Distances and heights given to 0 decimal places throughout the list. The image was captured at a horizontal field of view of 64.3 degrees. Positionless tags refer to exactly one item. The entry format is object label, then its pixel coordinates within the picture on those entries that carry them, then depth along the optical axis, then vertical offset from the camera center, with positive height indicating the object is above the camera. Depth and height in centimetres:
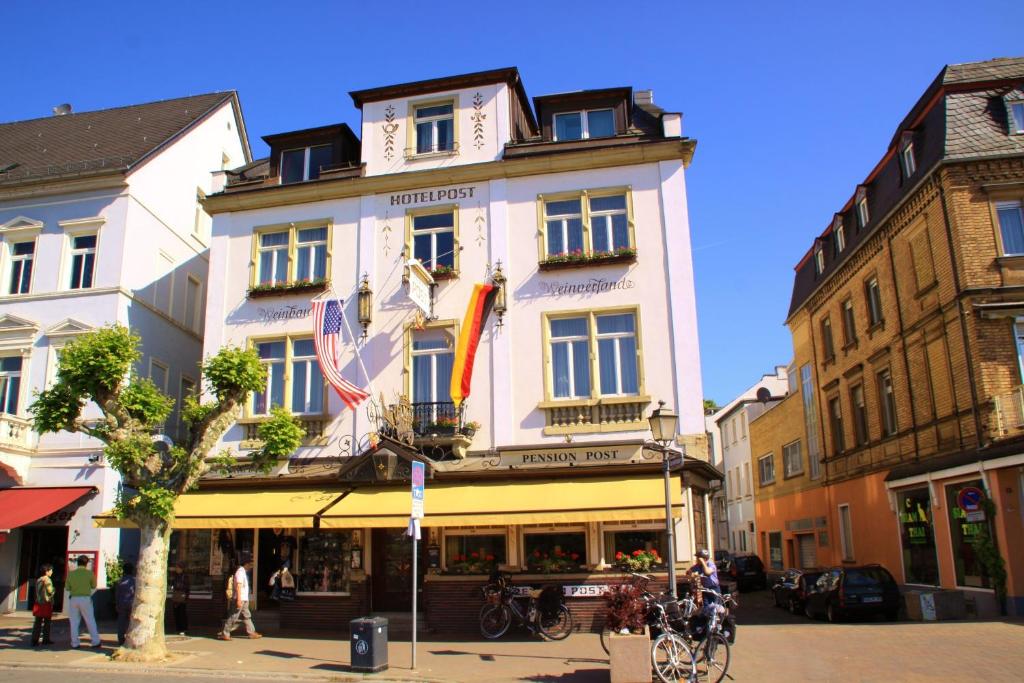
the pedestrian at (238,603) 1714 -114
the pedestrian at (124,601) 1630 -100
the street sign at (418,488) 1351 +89
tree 1487 +230
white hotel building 1755 +462
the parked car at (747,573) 3391 -158
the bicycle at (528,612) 1659 -144
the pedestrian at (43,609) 1631 -112
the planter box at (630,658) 1140 -165
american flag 1847 +446
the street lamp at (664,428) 1361 +177
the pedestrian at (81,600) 1596 -93
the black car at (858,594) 1962 -150
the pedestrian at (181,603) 1819 -119
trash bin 1314 -159
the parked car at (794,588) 2219 -153
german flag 1838 +453
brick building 1992 +516
